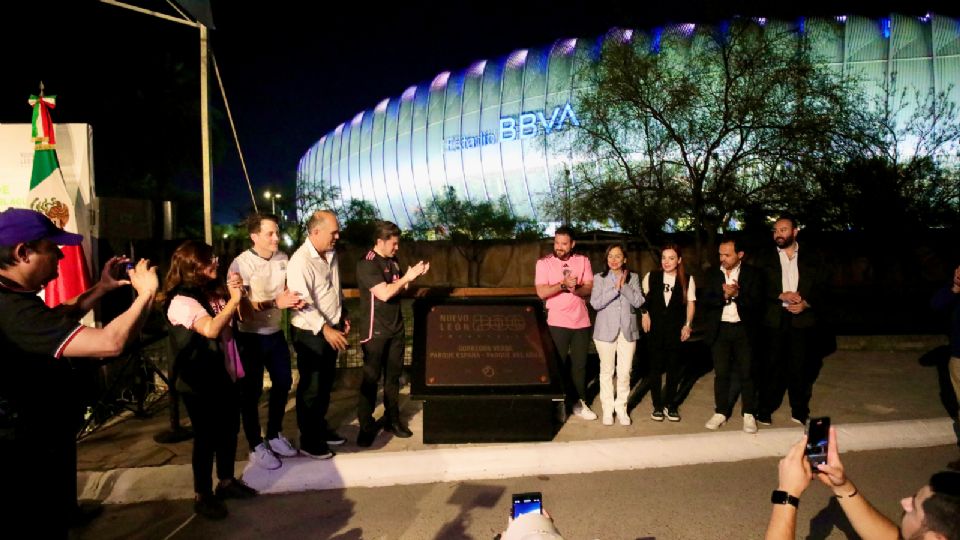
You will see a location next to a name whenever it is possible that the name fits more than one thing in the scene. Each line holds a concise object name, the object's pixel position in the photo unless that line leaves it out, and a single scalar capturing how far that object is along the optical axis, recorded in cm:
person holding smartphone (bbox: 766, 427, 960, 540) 173
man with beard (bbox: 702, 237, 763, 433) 567
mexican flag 542
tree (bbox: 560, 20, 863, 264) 1198
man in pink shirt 588
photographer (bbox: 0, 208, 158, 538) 213
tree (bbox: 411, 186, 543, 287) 3206
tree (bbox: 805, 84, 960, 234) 1299
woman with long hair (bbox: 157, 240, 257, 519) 366
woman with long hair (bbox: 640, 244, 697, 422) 584
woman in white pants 571
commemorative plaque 517
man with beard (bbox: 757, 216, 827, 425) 577
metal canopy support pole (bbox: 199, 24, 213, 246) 687
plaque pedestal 518
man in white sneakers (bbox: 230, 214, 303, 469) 461
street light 3882
